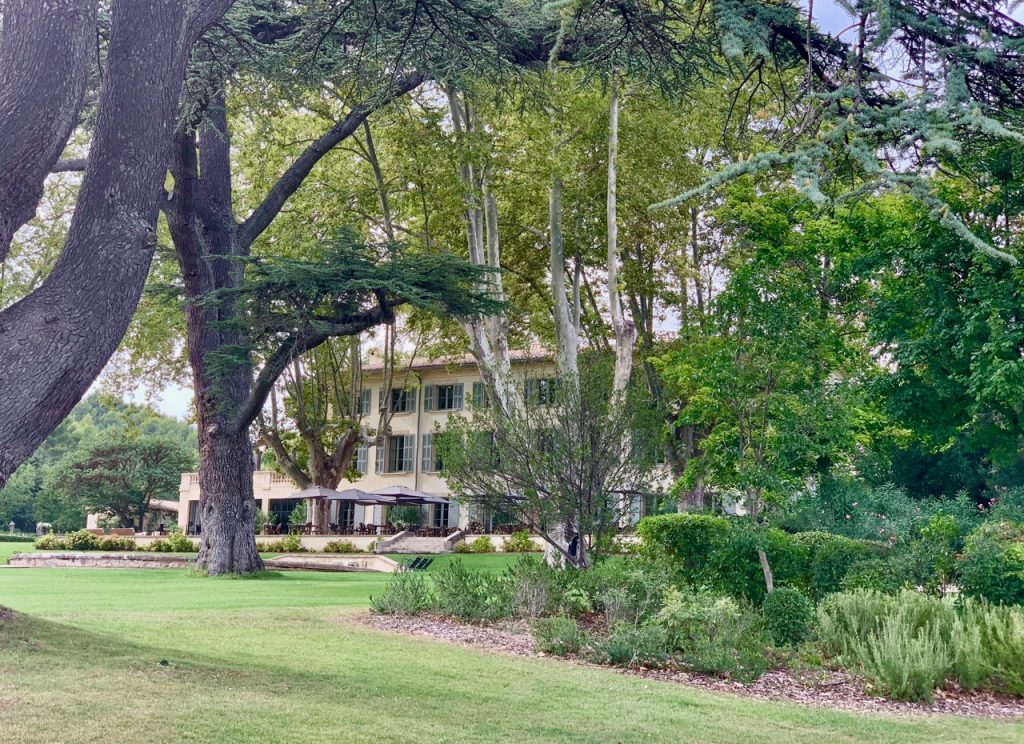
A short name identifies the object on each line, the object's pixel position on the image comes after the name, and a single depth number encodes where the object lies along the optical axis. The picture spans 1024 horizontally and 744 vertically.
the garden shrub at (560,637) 9.61
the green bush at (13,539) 56.12
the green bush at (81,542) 33.47
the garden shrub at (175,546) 31.34
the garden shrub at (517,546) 30.44
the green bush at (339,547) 32.38
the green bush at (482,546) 32.91
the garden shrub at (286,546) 33.12
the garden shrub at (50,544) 33.81
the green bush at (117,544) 33.03
